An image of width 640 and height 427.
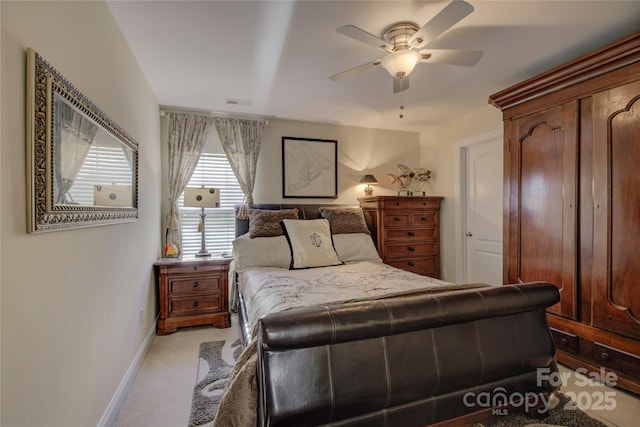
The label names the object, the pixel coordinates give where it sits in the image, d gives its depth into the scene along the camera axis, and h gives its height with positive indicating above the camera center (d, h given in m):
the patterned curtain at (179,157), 3.60 +0.67
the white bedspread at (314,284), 1.87 -0.54
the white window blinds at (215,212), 3.78 +0.01
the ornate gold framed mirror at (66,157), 1.06 +0.25
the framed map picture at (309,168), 4.10 +0.61
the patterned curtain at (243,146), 3.80 +0.84
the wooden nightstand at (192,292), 3.10 -0.84
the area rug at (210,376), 1.85 -1.23
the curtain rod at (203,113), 3.61 +1.22
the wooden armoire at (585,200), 1.98 +0.08
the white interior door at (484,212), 3.59 -0.01
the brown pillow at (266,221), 3.28 -0.10
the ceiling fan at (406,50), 1.77 +1.04
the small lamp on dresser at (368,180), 4.20 +0.45
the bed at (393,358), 1.23 -0.68
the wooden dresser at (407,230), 3.87 -0.24
